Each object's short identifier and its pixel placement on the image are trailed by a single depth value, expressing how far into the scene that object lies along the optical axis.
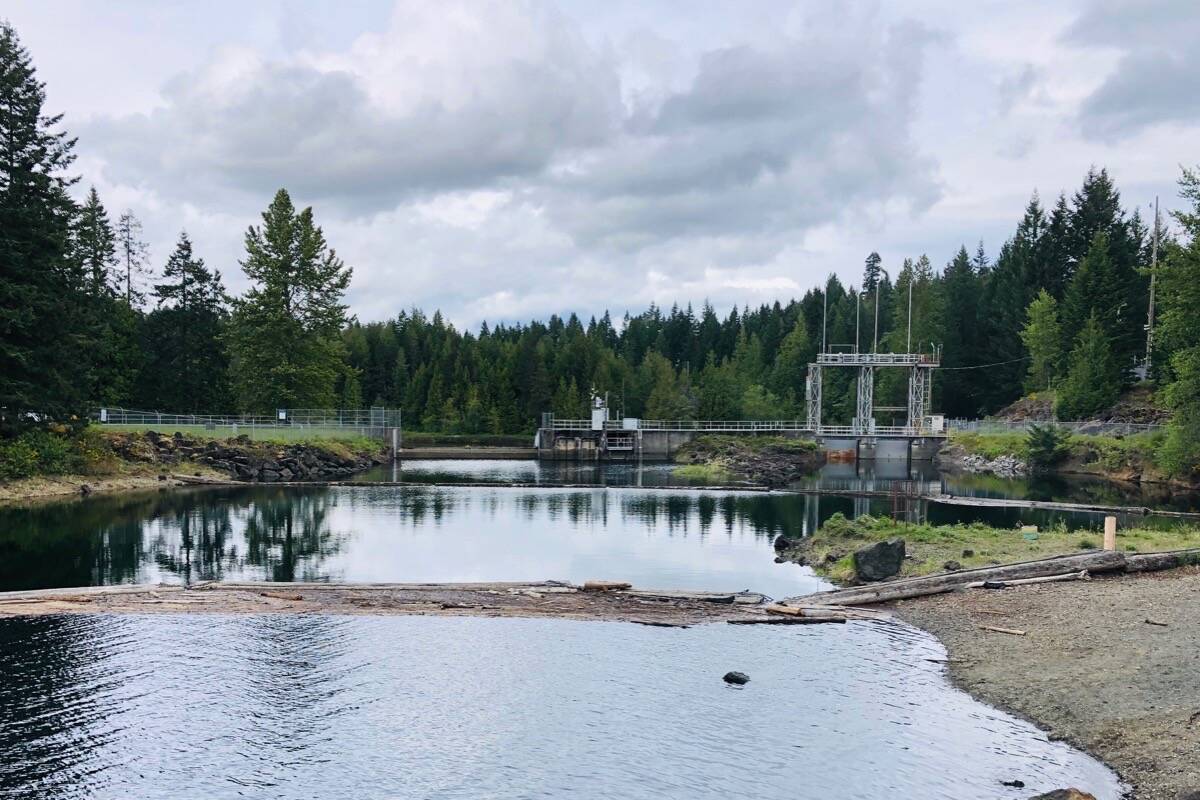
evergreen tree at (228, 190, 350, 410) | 85.56
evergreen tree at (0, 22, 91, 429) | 53.06
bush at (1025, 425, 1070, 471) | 87.69
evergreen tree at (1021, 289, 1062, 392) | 104.31
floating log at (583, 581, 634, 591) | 29.23
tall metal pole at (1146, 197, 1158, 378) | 89.45
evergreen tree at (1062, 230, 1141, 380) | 97.94
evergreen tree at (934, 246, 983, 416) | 125.69
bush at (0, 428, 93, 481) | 53.22
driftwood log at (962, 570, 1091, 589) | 27.52
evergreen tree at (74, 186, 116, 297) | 85.56
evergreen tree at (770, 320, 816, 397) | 152.25
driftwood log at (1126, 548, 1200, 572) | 28.41
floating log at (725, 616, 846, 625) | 25.38
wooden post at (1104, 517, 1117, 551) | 30.16
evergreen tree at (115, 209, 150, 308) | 94.25
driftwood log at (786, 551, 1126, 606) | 27.47
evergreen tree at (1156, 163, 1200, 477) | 58.97
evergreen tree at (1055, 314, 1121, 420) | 94.06
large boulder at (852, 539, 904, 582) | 30.48
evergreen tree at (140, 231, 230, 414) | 86.62
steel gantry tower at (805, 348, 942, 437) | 100.94
